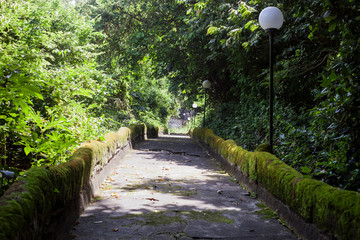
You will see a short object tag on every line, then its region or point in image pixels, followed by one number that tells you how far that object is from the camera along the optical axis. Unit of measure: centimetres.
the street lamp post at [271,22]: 604
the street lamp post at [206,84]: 1579
